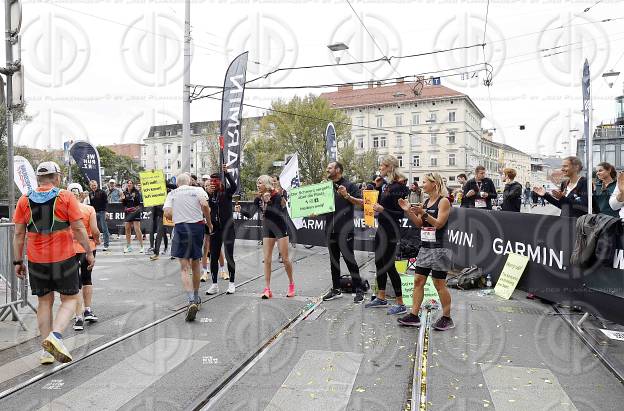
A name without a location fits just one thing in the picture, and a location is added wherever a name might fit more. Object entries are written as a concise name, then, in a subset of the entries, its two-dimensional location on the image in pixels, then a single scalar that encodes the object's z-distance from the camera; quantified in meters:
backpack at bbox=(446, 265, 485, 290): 8.25
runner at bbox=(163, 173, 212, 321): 6.53
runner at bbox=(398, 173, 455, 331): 5.62
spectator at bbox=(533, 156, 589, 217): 6.93
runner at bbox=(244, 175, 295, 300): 7.35
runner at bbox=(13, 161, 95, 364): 4.66
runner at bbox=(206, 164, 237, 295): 7.84
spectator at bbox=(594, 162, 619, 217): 6.59
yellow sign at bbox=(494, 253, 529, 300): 7.57
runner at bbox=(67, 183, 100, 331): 5.80
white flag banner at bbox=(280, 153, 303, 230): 12.03
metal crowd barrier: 6.10
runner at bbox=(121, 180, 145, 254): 13.29
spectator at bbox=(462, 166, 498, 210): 10.98
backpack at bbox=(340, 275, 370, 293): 7.80
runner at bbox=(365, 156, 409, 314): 6.55
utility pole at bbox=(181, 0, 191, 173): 17.06
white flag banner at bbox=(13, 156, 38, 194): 9.04
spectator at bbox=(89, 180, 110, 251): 13.28
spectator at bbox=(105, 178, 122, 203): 16.66
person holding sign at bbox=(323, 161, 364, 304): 7.02
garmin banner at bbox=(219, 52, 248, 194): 11.45
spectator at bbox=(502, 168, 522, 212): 9.42
